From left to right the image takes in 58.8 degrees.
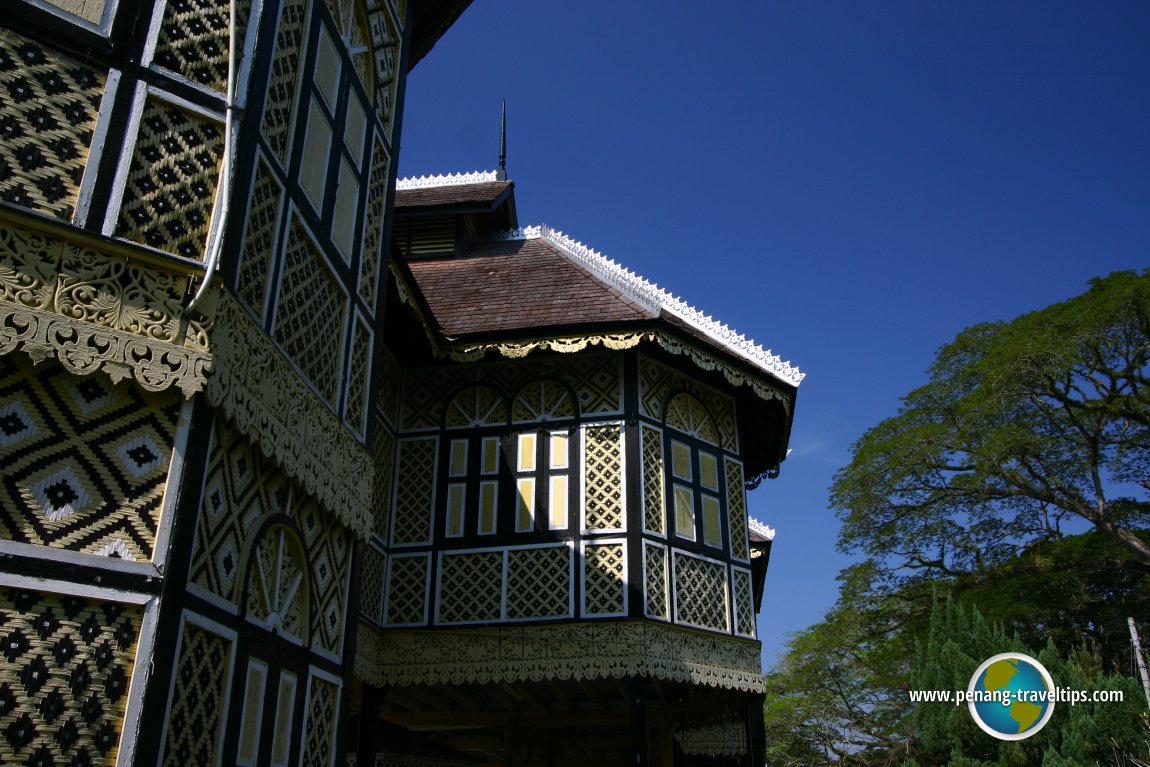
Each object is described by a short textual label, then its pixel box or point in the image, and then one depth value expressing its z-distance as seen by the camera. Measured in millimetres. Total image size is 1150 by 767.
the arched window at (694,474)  12852
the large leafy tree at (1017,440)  23875
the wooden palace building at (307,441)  4707
